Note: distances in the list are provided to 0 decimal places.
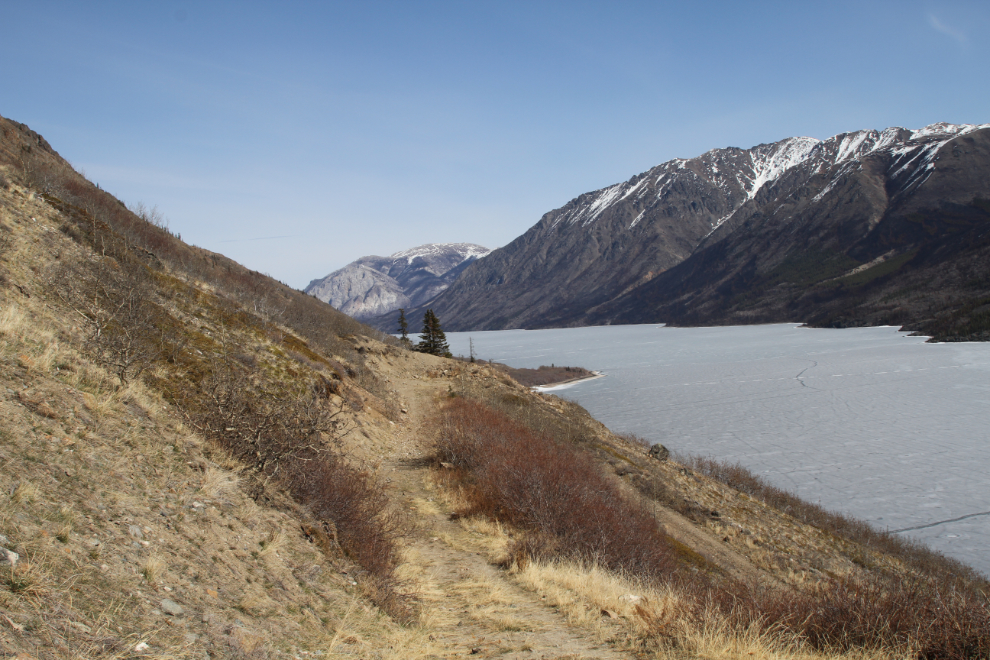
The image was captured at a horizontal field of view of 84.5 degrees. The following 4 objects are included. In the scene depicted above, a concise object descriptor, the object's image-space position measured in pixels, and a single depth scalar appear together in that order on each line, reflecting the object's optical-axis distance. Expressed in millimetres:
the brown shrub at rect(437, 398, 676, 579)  10336
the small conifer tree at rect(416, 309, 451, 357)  55531
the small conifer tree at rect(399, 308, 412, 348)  58369
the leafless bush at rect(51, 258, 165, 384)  8352
